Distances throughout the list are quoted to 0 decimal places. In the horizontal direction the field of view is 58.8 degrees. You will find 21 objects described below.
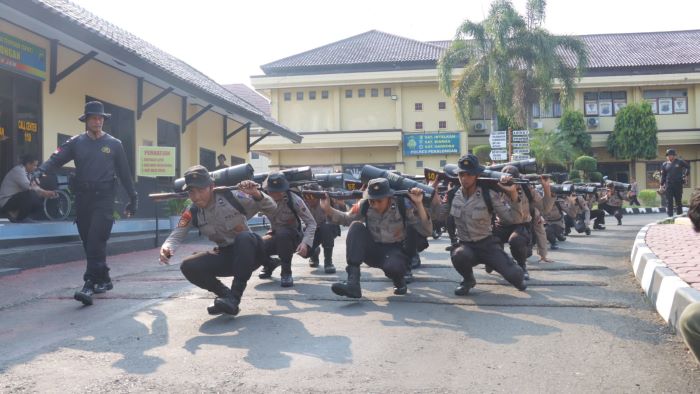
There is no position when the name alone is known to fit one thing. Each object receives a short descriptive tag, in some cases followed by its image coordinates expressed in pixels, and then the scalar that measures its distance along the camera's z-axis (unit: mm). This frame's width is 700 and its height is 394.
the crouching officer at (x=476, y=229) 6078
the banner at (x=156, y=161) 11547
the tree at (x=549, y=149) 29906
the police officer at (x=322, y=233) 8273
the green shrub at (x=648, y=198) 29031
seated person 9102
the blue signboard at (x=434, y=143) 34500
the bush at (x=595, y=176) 29438
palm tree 26062
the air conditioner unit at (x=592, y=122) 34906
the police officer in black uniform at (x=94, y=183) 5961
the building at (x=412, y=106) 34281
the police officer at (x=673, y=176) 13984
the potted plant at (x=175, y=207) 13127
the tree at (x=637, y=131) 32656
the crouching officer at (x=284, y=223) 6734
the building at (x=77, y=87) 9695
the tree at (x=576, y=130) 32906
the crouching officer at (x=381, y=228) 5871
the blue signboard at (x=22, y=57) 9547
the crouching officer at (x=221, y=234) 5297
